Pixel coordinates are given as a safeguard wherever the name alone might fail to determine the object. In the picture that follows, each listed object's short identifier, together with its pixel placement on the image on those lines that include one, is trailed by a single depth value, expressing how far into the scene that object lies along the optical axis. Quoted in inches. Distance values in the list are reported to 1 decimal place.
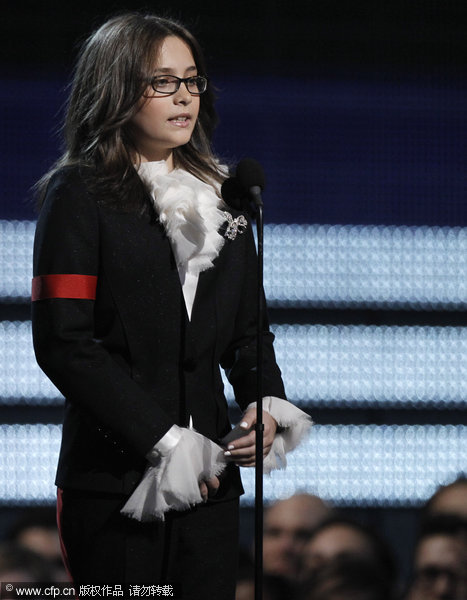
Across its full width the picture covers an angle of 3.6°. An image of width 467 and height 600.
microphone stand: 525.6
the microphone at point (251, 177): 530.9
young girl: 525.6
